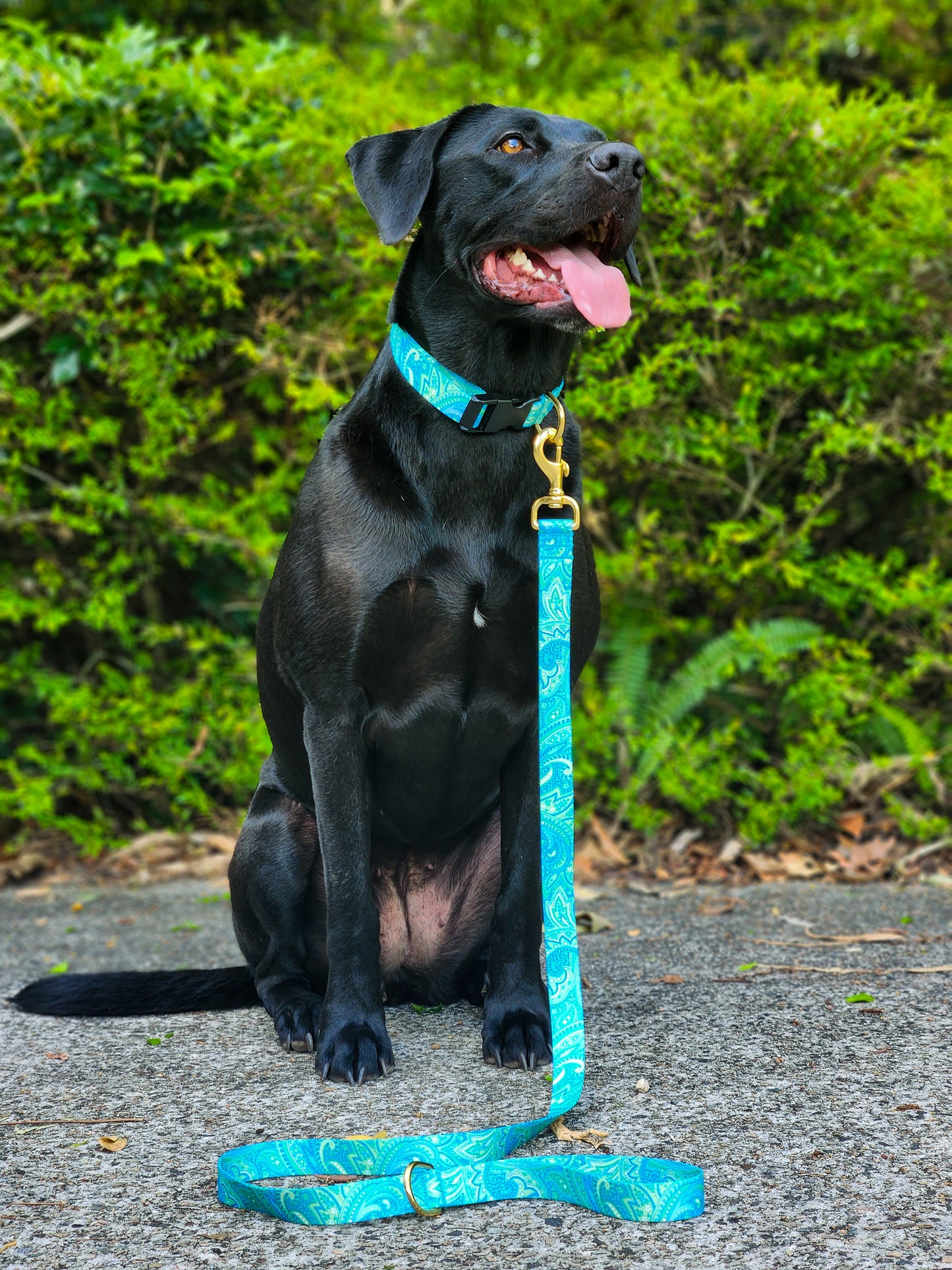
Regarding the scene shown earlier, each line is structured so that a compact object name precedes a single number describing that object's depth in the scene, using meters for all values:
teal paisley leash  1.68
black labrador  2.30
